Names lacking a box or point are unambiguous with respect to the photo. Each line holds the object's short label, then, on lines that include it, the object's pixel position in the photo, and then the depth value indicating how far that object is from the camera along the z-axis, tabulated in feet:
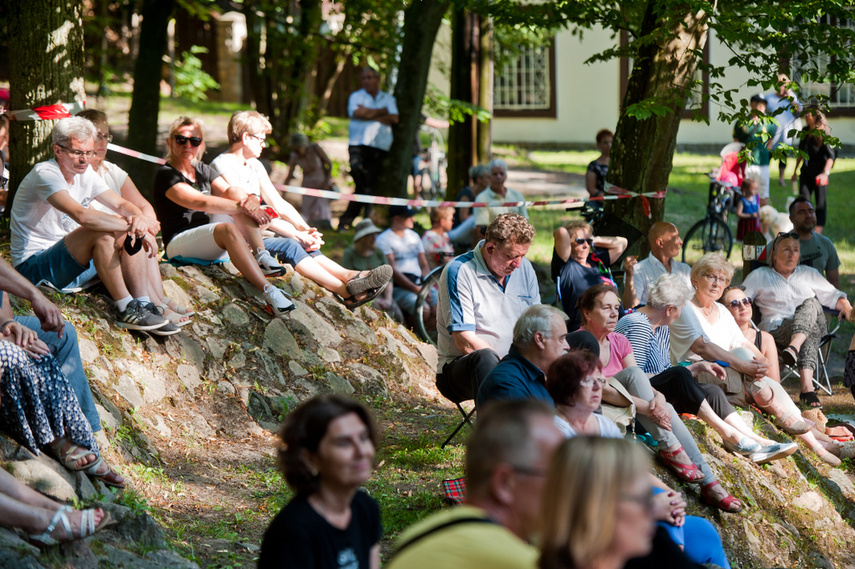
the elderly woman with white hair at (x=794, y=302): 53.11
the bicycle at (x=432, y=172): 99.57
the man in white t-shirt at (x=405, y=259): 59.06
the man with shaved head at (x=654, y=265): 50.47
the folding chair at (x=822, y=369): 54.60
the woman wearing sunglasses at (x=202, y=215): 44.80
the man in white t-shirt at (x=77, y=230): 36.50
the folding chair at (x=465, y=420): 36.99
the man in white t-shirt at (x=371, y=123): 78.02
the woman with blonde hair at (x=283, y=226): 47.16
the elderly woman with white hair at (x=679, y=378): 39.45
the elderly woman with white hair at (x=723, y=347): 42.65
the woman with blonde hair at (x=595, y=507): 14.06
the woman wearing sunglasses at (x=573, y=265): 48.37
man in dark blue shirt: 29.63
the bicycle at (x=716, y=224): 79.10
